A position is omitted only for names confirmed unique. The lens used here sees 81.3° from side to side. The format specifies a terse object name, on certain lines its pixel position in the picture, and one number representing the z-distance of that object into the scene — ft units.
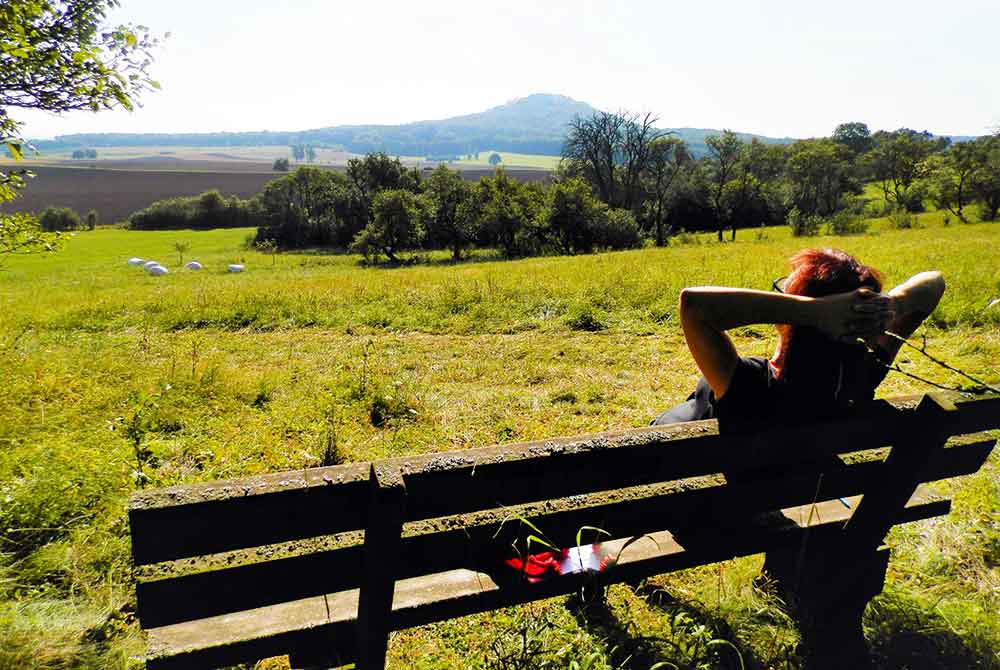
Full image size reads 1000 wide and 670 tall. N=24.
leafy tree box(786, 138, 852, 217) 227.40
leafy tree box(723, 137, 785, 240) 224.74
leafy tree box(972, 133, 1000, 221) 162.09
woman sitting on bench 7.57
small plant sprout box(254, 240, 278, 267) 219.67
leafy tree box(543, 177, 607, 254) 179.93
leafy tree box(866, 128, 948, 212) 210.38
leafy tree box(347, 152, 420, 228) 230.68
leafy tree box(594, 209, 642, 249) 180.24
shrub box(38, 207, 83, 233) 273.11
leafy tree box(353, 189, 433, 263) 177.06
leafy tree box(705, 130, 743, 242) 210.38
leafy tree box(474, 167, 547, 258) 177.78
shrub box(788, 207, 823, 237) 169.48
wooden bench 5.87
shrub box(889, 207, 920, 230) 159.67
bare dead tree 216.33
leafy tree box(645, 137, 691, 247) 213.87
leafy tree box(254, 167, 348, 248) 246.27
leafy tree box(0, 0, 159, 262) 14.51
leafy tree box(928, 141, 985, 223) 168.86
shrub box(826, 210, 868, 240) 152.35
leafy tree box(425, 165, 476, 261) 184.24
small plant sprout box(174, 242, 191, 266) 185.06
